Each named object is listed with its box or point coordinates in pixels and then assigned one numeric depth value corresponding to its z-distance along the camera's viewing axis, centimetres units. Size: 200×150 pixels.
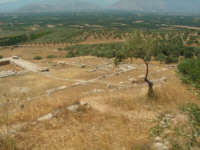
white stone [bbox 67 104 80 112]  937
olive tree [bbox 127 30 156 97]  1118
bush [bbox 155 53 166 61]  2975
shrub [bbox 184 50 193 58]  3250
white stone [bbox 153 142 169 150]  573
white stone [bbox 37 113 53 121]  846
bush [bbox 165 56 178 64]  2880
